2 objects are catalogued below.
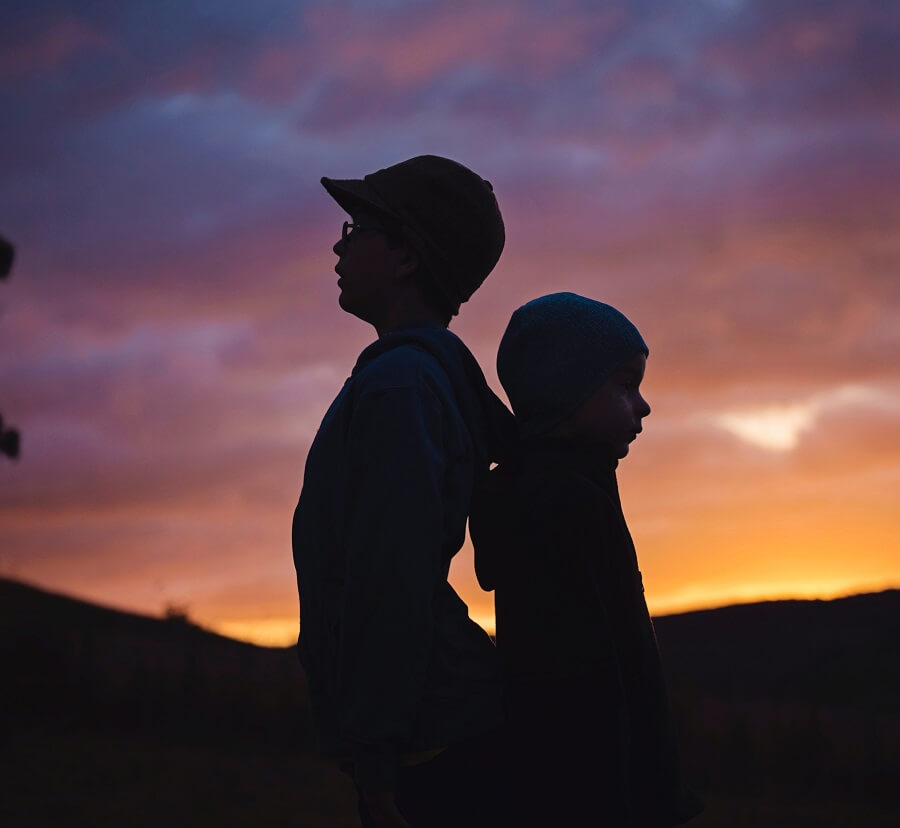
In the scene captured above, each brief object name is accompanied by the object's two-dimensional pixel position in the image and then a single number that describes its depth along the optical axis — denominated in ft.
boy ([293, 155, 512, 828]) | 9.11
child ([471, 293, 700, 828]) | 9.46
